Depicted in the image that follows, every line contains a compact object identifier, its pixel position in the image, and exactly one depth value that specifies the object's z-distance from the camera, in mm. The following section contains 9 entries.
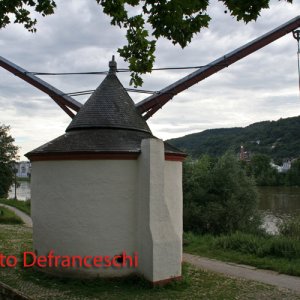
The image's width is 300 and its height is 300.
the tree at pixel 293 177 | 66006
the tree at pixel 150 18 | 5117
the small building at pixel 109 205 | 8758
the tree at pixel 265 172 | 65125
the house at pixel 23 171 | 118775
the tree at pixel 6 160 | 33156
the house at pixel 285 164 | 95644
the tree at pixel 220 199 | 19094
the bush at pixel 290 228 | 14938
